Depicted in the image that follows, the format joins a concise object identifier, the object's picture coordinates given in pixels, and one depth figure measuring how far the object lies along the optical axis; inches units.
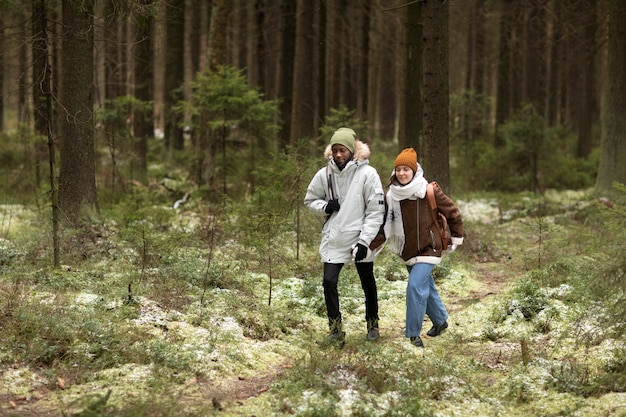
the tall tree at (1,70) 573.2
